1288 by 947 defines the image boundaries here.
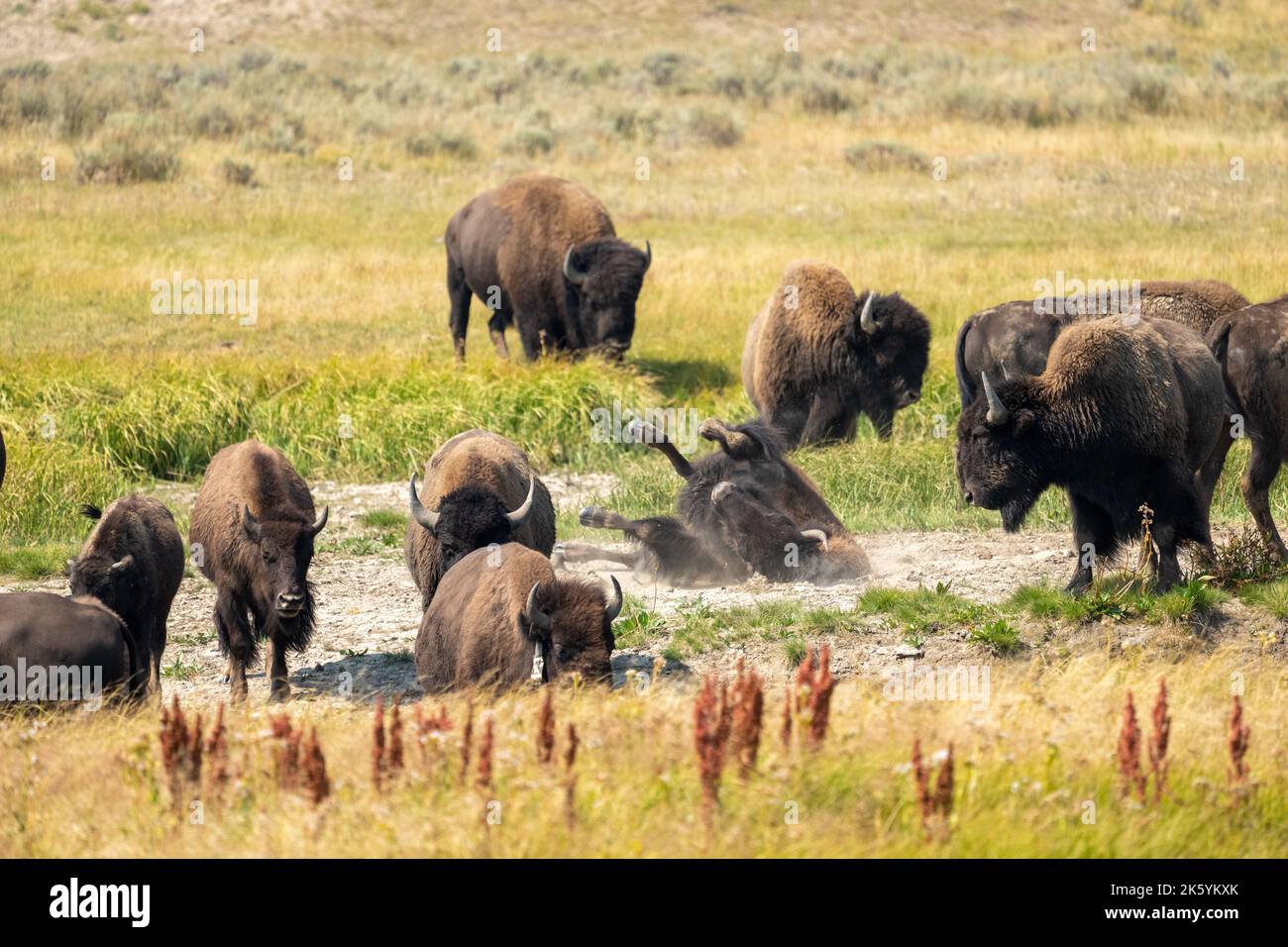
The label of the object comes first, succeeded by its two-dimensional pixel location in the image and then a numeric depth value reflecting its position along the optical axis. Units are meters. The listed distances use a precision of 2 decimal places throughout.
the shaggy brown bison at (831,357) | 29.95
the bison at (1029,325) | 24.12
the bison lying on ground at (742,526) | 22.61
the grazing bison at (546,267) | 36.28
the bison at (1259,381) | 22.05
